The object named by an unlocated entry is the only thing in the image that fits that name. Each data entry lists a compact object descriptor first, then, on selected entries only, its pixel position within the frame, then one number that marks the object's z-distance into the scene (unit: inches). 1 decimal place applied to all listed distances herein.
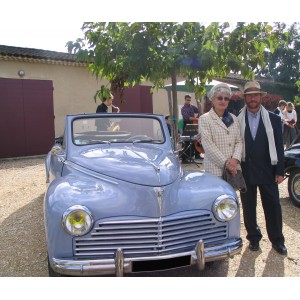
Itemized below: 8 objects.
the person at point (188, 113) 375.2
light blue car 98.6
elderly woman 137.0
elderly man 138.1
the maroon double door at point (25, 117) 412.8
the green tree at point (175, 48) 209.5
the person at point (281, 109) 419.2
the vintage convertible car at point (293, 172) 201.1
